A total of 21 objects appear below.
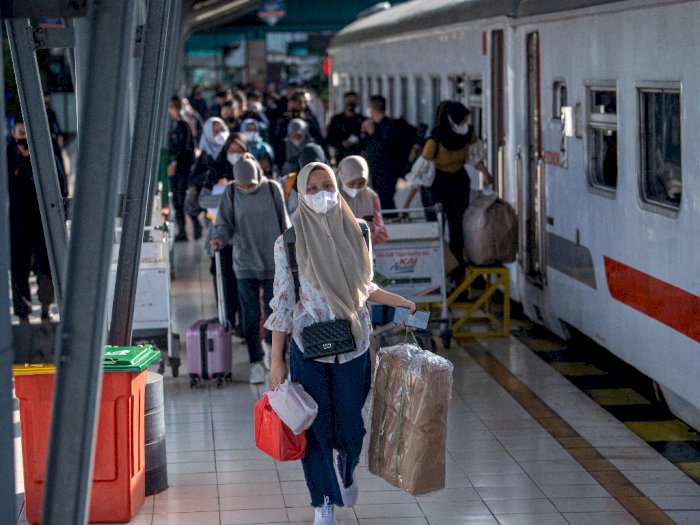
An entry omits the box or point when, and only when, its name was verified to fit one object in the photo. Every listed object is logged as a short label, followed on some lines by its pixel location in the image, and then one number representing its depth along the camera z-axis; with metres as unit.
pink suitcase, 18.15
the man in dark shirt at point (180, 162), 32.34
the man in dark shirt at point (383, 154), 30.05
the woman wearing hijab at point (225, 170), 21.76
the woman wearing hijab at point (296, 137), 33.45
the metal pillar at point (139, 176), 13.09
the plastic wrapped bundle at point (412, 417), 11.51
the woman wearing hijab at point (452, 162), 23.25
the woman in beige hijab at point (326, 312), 11.74
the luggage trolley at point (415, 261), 20.04
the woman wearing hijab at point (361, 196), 17.94
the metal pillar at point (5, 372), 8.26
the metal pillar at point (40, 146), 12.14
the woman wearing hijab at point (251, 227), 18.13
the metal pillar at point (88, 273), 7.98
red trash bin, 12.29
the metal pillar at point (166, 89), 15.02
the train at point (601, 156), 14.67
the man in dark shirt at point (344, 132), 35.74
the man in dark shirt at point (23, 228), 21.87
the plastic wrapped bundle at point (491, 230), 20.85
